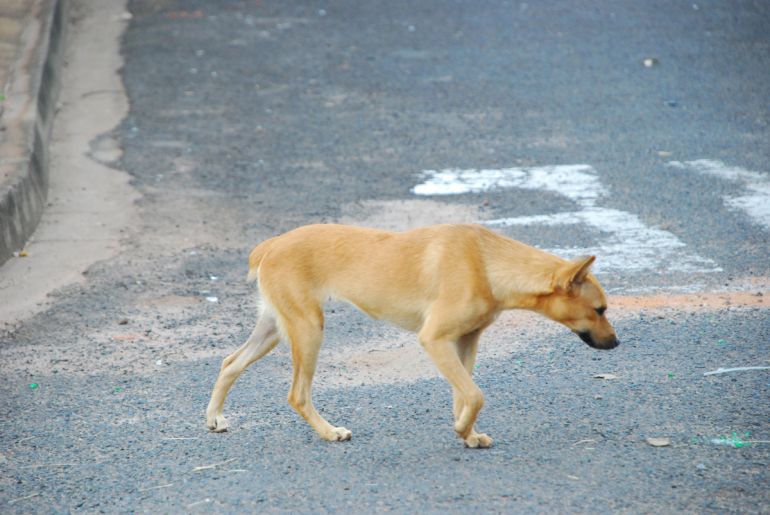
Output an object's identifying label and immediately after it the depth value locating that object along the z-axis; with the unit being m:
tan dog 10.94
